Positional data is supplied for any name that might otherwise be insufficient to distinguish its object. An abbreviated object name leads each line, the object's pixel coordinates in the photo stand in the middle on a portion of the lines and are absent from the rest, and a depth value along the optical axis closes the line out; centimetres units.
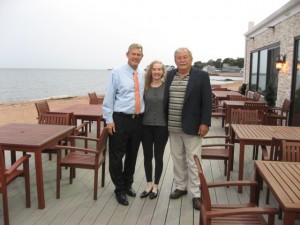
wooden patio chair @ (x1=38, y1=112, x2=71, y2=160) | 503
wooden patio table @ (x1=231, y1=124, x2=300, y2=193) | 393
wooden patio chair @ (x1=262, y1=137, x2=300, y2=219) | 319
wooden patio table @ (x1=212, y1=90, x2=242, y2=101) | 1005
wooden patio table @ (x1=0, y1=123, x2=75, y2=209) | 346
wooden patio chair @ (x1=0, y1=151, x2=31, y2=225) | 307
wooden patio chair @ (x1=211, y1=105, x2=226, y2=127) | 789
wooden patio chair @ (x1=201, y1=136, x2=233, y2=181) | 430
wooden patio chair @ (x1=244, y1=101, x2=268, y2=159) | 694
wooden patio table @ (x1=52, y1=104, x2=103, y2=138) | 609
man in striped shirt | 349
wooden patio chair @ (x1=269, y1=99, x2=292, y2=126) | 773
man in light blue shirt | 363
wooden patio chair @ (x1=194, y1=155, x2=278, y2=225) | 214
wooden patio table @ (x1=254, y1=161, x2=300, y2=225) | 203
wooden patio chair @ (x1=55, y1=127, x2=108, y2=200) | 378
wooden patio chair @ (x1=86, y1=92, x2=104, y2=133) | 876
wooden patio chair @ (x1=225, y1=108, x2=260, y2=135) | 559
